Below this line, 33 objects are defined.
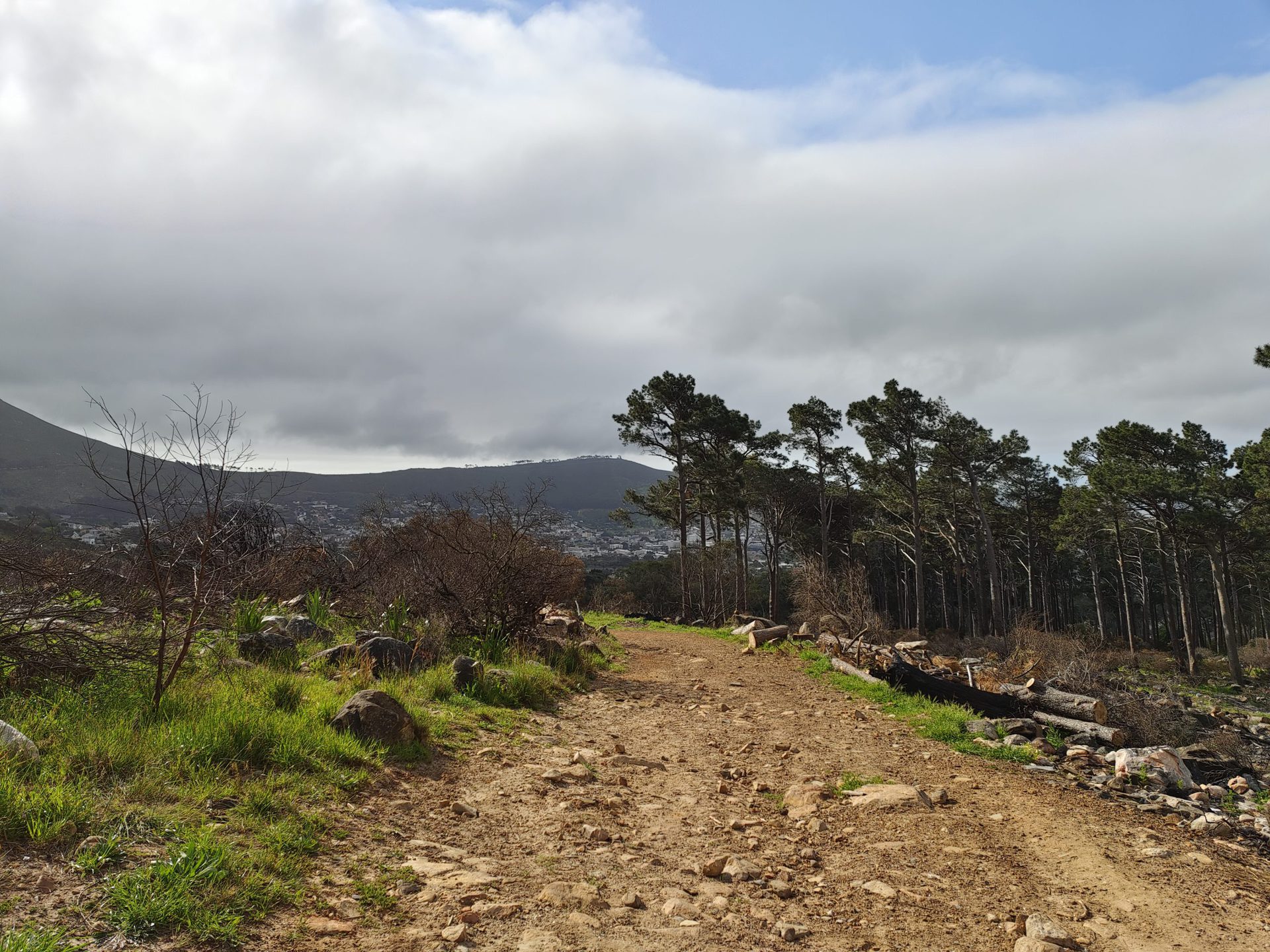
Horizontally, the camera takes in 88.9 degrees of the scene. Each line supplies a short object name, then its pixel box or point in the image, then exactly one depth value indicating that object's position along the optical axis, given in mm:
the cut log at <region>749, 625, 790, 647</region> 16281
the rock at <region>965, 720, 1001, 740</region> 7574
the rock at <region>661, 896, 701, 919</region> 3291
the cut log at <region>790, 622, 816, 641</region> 16719
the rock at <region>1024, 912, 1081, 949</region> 3078
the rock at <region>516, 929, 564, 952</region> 2861
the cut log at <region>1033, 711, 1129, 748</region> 7766
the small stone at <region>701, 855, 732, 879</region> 3824
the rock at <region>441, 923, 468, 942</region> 2861
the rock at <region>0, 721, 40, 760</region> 3621
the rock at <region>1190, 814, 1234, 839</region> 4973
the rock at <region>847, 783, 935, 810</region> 5062
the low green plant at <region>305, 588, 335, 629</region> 10625
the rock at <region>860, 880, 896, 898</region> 3621
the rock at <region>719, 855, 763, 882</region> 3789
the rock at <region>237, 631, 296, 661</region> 7613
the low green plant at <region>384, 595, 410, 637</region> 10117
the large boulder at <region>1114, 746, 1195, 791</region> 6352
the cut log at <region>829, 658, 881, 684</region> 11098
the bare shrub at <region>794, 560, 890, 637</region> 16672
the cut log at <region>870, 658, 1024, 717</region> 9195
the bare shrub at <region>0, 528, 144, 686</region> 4812
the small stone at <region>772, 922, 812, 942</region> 3133
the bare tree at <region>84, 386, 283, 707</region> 4949
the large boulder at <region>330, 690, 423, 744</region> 5387
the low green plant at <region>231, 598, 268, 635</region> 8805
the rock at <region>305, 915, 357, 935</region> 2838
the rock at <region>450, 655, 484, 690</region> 7922
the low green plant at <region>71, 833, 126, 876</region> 2906
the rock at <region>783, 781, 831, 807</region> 5191
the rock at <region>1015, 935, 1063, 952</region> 2996
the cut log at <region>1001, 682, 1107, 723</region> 8727
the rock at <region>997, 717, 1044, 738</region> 7889
